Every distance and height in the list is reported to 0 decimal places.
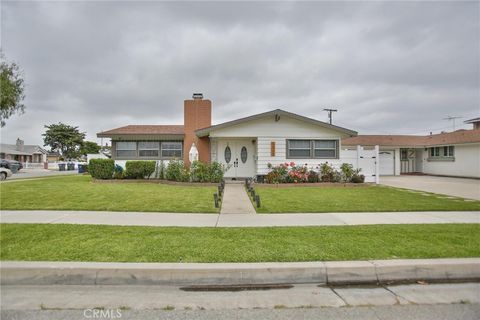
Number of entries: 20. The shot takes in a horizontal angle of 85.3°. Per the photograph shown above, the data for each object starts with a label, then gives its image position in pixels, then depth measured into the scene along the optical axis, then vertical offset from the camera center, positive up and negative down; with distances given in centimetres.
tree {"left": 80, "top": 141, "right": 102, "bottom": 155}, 6588 +402
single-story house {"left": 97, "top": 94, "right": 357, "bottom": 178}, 1518 +142
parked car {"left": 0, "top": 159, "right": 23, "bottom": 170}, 2699 +4
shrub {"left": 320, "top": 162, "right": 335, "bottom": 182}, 1480 -64
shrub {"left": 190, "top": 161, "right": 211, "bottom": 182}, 1410 -52
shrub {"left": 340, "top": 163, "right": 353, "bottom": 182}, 1491 -59
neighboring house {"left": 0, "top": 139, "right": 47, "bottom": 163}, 5430 +250
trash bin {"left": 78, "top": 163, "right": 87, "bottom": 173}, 2994 -58
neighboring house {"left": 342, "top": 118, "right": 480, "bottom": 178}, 2086 +80
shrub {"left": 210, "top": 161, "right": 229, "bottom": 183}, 1414 -58
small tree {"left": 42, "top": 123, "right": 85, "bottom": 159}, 6288 +586
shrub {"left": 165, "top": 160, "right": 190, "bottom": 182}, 1451 -53
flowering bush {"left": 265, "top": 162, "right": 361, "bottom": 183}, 1431 -66
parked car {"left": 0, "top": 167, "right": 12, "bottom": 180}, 1943 -74
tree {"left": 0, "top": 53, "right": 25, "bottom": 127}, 2283 +663
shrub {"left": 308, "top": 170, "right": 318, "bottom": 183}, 1460 -85
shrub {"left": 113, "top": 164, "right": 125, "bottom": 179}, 1568 -67
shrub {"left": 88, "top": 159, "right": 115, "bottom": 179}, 1543 -30
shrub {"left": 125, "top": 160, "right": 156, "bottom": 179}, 1530 -37
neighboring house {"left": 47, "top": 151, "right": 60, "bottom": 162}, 7367 +207
